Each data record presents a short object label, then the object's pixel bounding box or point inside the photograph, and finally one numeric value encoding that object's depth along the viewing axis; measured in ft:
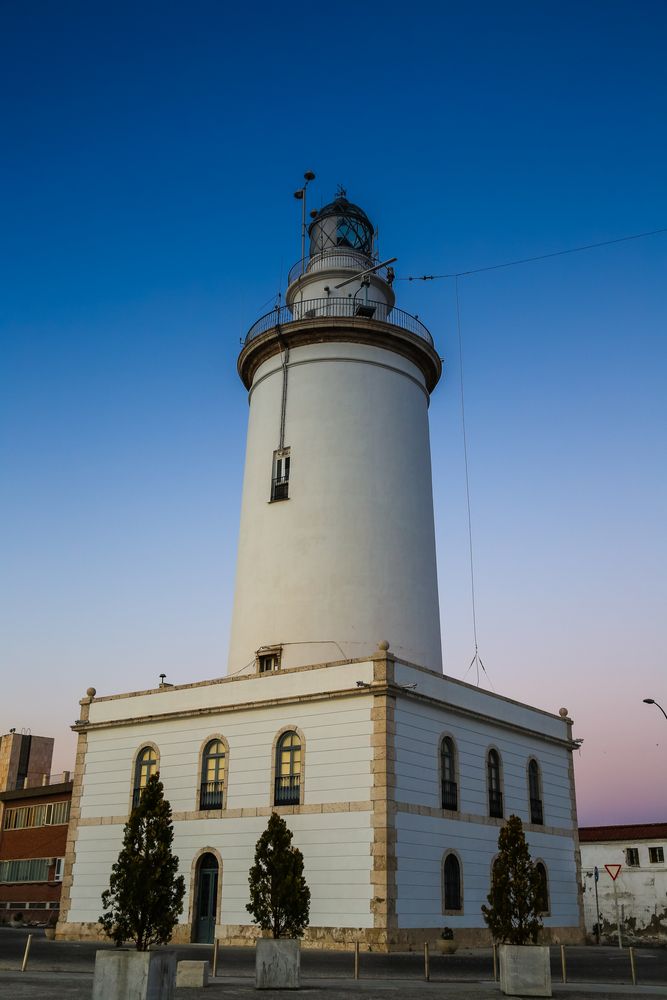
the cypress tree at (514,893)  58.90
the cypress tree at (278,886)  64.28
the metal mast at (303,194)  134.21
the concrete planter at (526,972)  53.21
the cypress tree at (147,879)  50.19
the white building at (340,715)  85.35
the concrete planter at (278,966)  54.03
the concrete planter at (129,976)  39.40
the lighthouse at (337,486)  103.65
